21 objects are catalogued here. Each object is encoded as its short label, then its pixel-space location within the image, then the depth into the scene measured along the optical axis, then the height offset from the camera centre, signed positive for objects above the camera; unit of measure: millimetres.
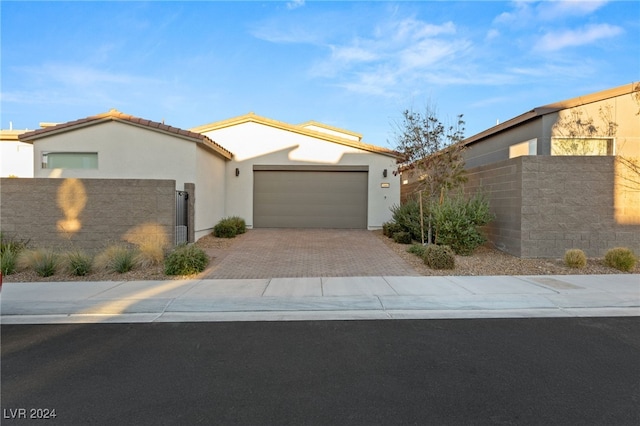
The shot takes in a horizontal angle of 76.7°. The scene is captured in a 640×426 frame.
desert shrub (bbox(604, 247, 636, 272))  9977 -1182
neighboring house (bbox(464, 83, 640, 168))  13516 +2950
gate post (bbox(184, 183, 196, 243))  13312 -93
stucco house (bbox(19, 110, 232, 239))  14508 +2074
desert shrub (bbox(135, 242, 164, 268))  10318 -1245
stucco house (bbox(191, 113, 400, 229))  18719 +1456
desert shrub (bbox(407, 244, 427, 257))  11805 -1194
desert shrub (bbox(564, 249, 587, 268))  10216 -1210
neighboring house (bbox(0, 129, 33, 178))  21547 +2724
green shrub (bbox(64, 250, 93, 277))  9680 -1357
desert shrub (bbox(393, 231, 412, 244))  14586 -1003
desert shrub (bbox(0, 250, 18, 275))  9766 -1370
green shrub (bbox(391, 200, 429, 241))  14445 -310
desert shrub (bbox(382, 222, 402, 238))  15627 -736
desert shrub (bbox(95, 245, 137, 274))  9969 -1315
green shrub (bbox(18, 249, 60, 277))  9648 -1326
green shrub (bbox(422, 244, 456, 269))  10266 -1221
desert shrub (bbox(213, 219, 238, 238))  15695 -837
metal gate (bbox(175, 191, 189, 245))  12492 -302
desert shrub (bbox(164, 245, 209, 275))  9734 -1318
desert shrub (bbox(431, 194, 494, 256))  12062 -385
